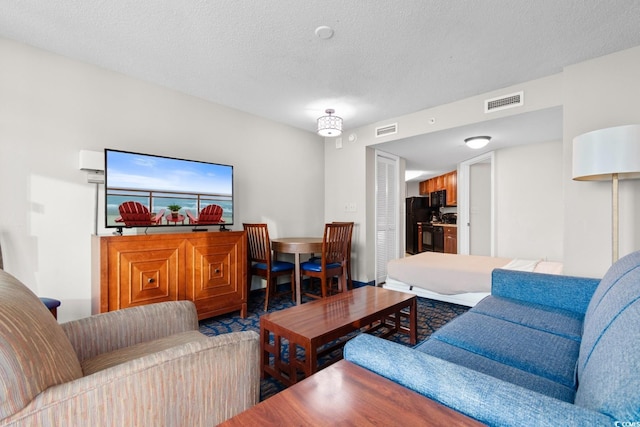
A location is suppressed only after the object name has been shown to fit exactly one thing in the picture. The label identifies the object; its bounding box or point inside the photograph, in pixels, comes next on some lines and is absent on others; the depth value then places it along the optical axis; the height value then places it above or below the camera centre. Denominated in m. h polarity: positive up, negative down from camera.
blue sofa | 0.59 -0.45
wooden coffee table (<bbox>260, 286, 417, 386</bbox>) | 1.57 -0.67
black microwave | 7.34 +0.43
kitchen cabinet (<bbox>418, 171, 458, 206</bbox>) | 6.48 +0.74
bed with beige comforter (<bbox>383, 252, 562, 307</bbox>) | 2.81 -0.65
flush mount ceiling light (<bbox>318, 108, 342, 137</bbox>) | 3.22 +1.03
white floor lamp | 1.79 +0.38
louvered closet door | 4.33 +0.05
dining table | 3.12 -0.39
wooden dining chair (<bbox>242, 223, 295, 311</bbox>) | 3.14 -0.53
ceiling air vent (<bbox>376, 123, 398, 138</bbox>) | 3.73 +1.14
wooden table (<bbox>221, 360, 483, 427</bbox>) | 0.63 -0.47
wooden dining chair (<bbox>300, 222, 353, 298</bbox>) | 3.16 -0.53
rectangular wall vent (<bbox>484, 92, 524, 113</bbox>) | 2.80 +1.15
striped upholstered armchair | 0.68 -0.49
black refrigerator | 8.16 -0.07
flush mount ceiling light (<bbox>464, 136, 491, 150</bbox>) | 3.68 +0.97
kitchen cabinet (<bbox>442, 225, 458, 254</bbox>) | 6.40 -0.60
